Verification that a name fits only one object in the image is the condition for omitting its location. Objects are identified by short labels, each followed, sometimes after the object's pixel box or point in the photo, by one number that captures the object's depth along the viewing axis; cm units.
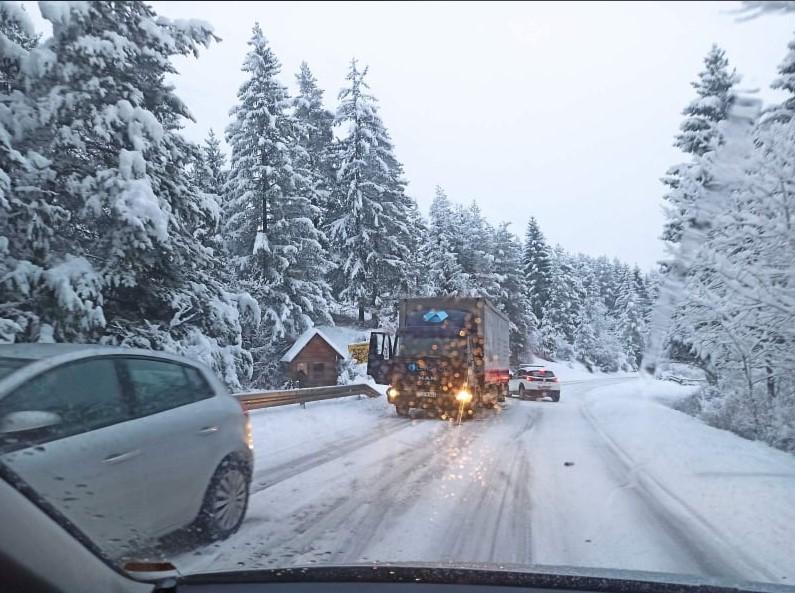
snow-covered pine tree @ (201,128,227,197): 2435
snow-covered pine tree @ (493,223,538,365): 5572
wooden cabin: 2675
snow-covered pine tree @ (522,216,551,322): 6450
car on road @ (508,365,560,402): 2739
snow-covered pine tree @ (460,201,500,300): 5228
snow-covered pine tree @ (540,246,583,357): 6562
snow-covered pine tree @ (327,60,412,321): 3478
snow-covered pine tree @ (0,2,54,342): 641
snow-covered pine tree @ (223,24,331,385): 2494
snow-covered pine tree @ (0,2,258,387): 634
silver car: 340
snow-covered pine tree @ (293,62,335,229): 3300
